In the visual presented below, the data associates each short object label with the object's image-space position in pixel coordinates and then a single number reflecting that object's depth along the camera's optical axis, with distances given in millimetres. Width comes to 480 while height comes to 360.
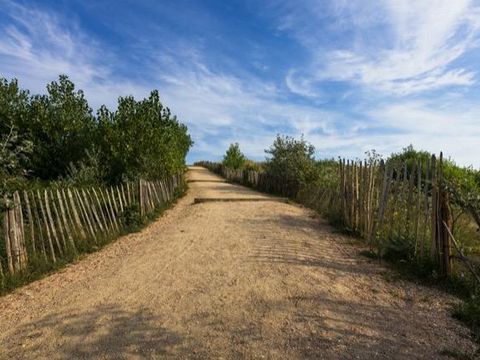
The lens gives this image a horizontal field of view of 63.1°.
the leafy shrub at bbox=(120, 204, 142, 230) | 10922
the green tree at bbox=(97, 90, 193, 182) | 15828
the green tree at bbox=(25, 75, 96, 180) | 16609
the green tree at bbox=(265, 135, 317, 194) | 19375
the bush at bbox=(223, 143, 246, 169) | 42438
